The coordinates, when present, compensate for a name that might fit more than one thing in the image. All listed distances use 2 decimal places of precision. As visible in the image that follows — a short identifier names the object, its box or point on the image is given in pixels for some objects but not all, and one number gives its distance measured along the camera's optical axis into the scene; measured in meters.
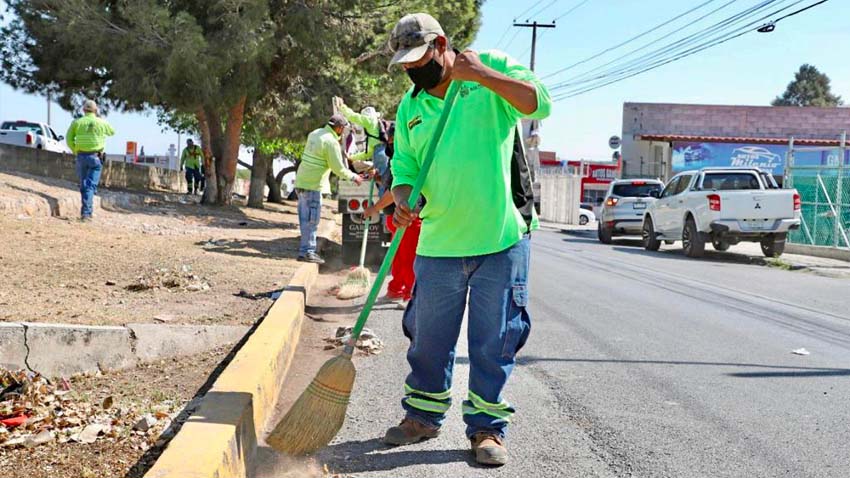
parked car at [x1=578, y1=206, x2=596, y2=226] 41.35
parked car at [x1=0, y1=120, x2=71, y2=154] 26.86
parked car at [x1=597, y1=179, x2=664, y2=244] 22.78
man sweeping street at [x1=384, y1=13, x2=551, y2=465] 3.82
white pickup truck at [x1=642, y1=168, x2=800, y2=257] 16.48
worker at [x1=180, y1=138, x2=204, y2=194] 29.69
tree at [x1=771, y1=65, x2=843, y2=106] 104.38
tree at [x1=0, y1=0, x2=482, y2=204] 18.05
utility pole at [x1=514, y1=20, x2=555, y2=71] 44.72
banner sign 37.25
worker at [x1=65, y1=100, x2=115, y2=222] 12.87
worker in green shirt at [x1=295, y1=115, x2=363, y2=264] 10.77
